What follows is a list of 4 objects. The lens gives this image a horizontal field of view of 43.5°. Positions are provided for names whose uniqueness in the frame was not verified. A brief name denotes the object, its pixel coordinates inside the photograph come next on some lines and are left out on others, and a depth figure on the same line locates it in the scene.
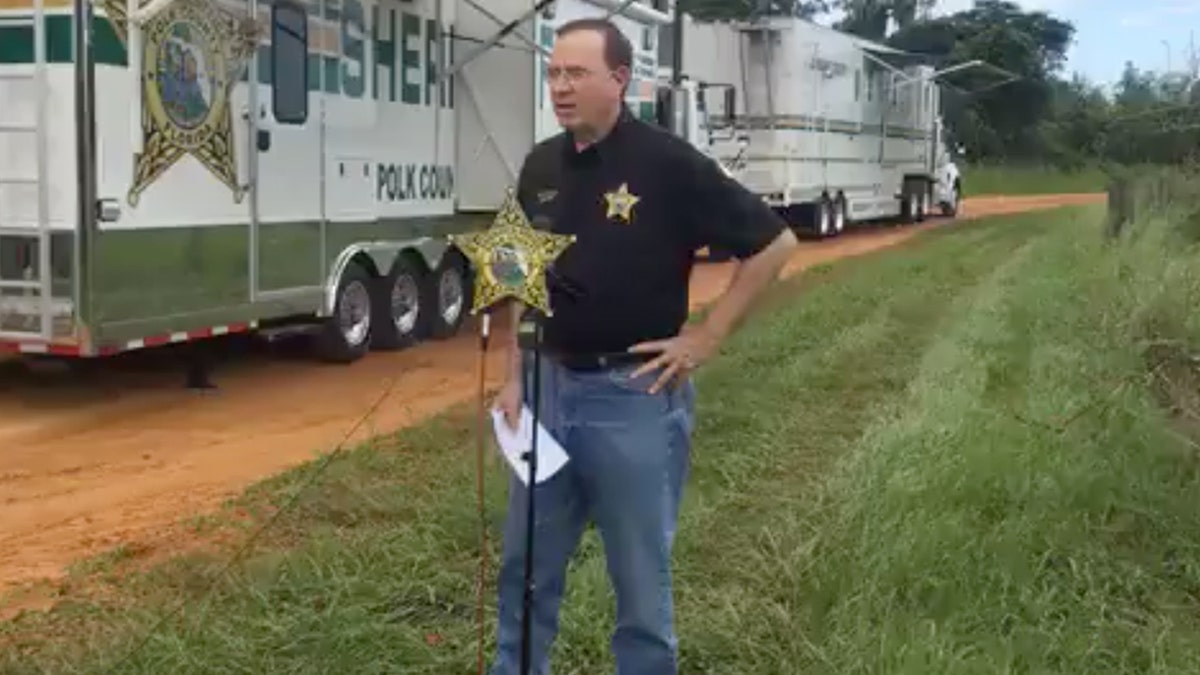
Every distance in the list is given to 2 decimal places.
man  3.47
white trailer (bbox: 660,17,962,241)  24.28
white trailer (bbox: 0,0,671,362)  8.32
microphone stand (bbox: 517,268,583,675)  3.50
